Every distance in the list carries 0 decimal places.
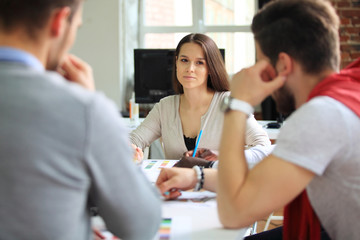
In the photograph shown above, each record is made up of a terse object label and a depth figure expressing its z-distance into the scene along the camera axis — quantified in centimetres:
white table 98
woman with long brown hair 220
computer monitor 392
